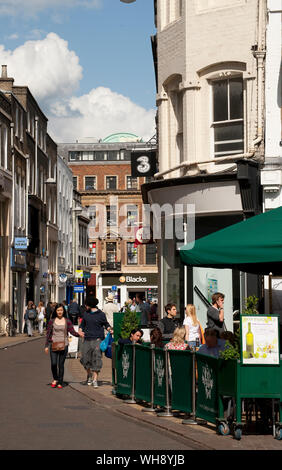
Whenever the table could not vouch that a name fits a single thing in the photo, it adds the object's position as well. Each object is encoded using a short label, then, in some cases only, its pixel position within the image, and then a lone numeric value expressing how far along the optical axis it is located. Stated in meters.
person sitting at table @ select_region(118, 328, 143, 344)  15.36
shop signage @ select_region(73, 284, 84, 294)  52.90
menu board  10.69
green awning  11.24
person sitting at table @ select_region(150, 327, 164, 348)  14.71
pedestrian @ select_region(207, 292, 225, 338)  15.31
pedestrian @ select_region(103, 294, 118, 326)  26.38
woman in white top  16.91
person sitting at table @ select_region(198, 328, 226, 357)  12.40
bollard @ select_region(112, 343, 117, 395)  16.28
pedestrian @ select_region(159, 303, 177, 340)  16.64
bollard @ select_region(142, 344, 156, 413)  13.52
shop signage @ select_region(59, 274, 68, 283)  53.00
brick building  87.62
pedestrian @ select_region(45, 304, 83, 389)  17.61
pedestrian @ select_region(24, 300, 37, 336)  41.50
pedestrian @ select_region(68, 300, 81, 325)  37.28
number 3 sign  28.78
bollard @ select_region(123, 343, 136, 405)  14.60
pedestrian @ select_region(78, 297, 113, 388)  17.31
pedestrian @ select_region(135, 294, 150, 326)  32.04
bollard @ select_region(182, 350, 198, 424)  11.79
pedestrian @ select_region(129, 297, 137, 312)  41.07
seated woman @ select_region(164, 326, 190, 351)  13.48
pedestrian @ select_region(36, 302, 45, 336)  44.31
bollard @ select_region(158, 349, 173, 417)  12.70
